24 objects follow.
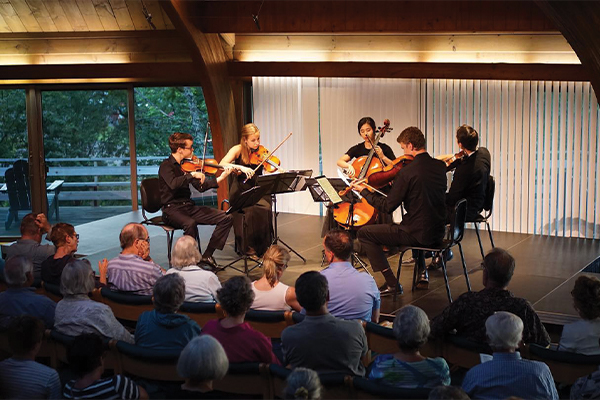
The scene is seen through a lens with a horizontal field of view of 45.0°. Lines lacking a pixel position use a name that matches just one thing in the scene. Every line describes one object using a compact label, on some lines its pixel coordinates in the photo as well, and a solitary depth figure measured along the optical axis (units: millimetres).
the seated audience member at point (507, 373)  3061
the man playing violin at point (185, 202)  6949
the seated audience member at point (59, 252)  5062
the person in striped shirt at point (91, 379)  3053
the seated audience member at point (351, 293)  4367
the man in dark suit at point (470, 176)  6730
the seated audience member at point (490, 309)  3787
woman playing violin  7434
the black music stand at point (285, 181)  6516
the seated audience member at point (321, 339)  3408
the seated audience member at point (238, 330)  3477
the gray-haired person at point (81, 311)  3943
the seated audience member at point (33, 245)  5414
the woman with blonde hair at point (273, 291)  4387
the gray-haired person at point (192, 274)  4629
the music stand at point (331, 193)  6426
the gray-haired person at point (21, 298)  4258
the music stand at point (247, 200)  6397
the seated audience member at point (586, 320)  3600
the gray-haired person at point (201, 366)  2883
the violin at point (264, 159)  7455
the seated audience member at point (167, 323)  3701
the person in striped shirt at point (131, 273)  4906
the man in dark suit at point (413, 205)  5871
